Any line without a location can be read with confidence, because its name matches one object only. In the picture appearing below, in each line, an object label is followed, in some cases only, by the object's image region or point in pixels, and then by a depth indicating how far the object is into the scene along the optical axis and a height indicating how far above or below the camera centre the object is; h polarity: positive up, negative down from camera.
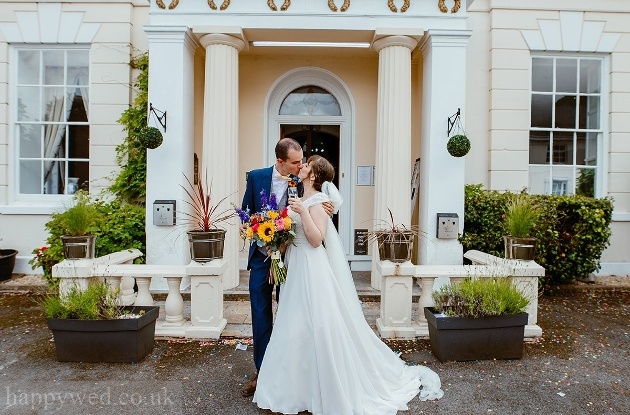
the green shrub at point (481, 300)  3.72 -0.81
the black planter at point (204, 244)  4.25 -0.40
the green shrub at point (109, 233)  5.46 -0.40
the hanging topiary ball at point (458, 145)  5.66 +0.82
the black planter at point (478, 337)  3.71 -1.12
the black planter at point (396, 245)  4.38 -0.39
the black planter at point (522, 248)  4.43 -0.41
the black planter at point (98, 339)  3.62 -1.17
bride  2.79 -0.91
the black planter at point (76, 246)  4.35 -0.45
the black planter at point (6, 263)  6.69 -0.97
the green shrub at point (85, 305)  3.64 -0.88
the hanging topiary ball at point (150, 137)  5.67 +0.87
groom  3.10 -0.43
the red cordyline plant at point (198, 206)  5.86 -0.06
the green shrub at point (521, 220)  4.42 -0.12
